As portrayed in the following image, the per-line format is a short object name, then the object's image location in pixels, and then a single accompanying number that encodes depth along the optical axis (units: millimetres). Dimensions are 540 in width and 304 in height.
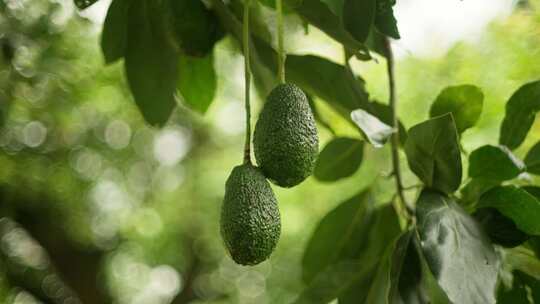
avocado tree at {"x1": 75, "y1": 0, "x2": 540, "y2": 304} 1087
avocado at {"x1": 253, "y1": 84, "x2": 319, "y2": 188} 1079
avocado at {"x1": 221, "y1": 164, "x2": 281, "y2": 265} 1053
